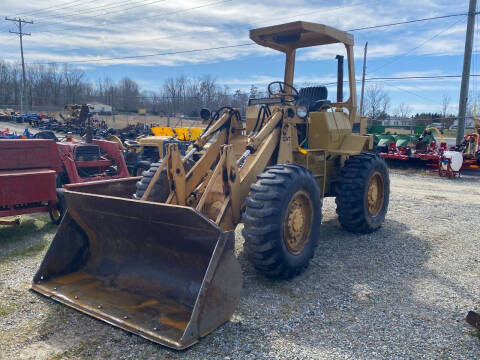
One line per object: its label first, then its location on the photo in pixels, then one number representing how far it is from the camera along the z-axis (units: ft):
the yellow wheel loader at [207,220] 11.66
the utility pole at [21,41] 149.62
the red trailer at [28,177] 20.79
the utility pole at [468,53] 57.00
